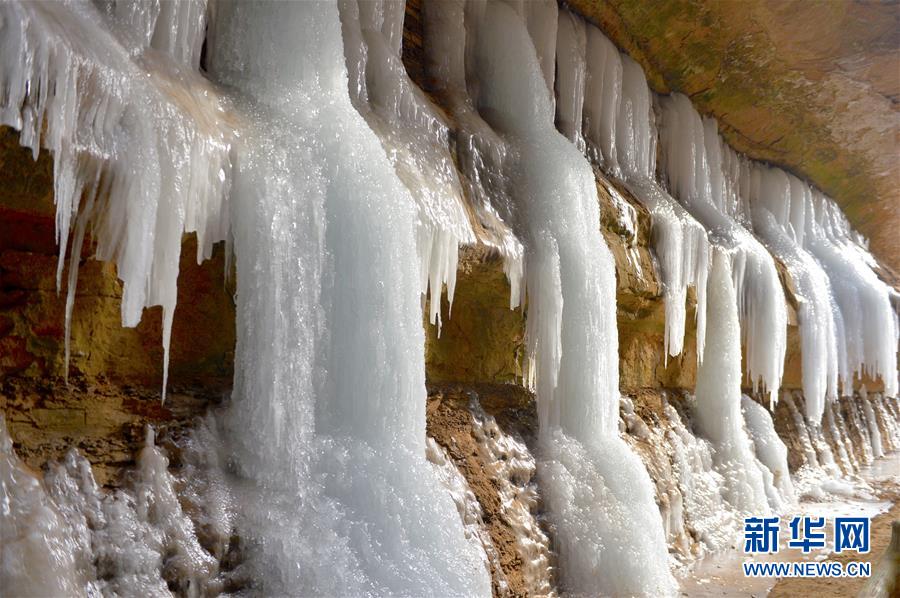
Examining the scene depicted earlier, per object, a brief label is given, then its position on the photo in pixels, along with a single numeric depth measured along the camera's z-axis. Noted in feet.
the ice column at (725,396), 23.80
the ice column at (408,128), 12.87
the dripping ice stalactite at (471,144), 14.89
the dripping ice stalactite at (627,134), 21.33
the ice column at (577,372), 14.85
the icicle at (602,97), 22.40
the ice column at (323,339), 9.70
